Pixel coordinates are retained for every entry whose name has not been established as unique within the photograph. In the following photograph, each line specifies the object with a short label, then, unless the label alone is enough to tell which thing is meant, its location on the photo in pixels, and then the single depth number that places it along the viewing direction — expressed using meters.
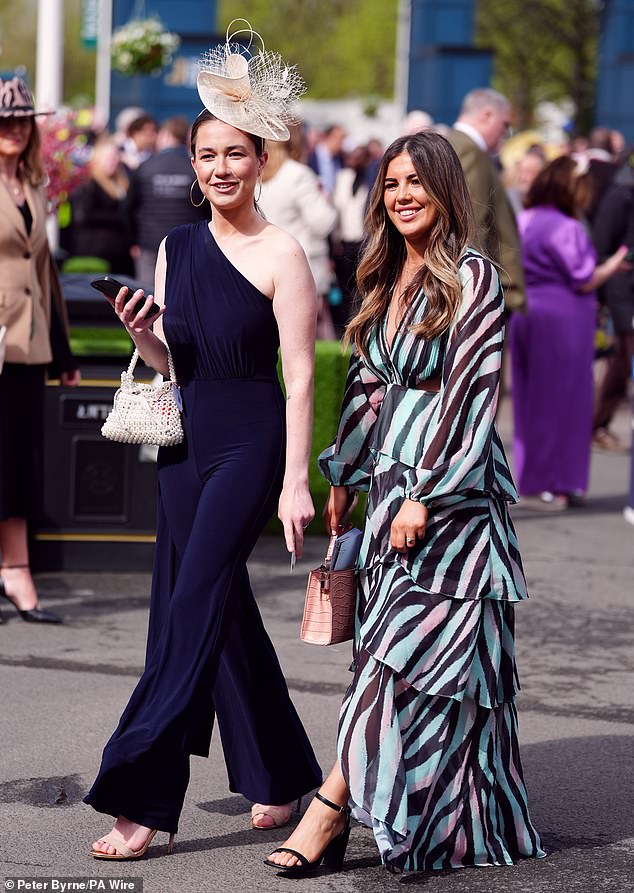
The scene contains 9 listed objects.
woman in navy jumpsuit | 4.18
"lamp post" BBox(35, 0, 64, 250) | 13.34
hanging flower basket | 18.84
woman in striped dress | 4.10
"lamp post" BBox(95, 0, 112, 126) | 25.88
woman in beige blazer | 6.63
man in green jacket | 8.70
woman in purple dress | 9.94
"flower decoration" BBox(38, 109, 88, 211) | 10.77
